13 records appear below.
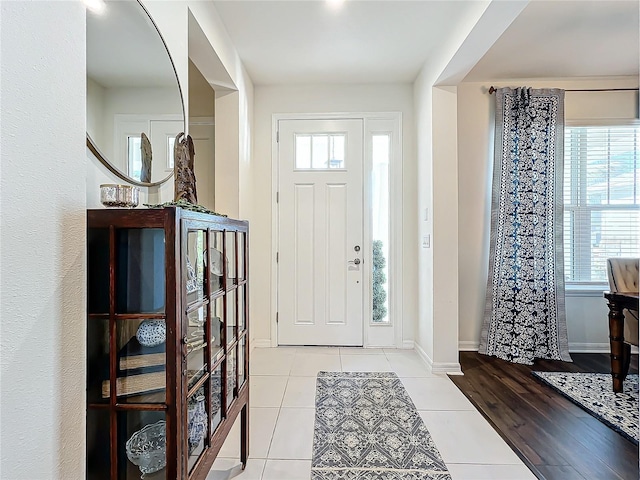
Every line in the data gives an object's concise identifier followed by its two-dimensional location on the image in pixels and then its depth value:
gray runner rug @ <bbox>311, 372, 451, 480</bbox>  1.70
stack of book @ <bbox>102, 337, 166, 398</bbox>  0.99
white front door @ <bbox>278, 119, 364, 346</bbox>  3.66
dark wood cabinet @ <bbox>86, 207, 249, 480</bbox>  0.96
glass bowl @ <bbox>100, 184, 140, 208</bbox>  1.09
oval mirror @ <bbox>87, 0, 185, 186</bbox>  1.23
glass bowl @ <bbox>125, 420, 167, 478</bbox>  1.03
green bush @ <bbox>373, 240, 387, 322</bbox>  3.67
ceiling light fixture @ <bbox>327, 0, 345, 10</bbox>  2.35
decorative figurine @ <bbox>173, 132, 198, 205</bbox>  1.69
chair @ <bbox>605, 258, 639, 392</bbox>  2.43
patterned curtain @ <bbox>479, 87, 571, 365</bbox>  3.34
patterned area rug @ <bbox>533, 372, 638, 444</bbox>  2.12
